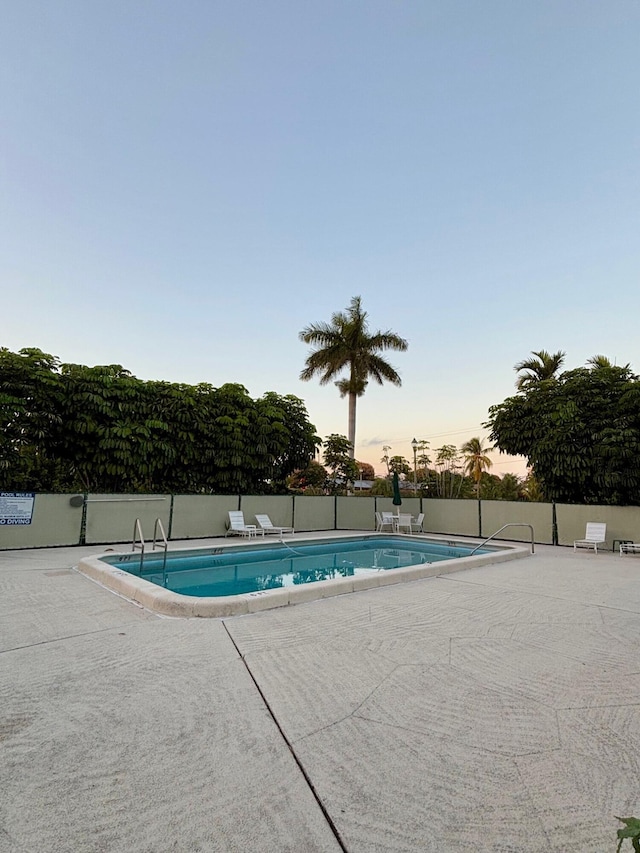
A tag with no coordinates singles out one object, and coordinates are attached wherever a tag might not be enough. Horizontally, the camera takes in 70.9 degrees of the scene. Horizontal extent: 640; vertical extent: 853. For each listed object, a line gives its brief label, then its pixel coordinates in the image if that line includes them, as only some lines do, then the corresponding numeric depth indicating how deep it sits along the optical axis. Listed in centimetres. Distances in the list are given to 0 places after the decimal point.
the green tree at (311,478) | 2092
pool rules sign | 941
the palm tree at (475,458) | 3862
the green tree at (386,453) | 4031
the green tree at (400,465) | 3888
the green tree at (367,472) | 5084
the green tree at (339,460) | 2062
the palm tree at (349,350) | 2308
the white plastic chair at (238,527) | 1268
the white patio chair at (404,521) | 1521
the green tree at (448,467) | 3809
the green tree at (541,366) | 2200
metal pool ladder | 973
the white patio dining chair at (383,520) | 1542
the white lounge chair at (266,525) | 1300
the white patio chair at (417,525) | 1551
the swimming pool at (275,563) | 775
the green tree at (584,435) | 1247
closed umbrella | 1509
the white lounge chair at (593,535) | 1112
